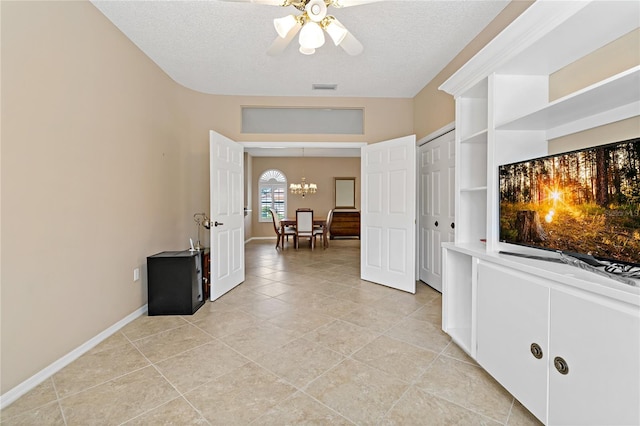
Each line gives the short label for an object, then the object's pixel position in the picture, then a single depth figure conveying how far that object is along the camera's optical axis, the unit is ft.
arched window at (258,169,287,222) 29.40
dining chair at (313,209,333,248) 23.18
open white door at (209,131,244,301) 10.57
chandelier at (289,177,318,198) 28.02
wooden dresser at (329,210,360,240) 28.86
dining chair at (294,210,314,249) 22.56
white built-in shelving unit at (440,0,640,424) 3.84
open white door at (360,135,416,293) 11.46
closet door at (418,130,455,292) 10.82
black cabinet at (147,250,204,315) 9.21
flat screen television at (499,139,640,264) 3.84
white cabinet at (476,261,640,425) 3.31
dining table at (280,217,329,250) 23.25
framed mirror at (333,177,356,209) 30.22
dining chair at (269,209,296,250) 23.20
